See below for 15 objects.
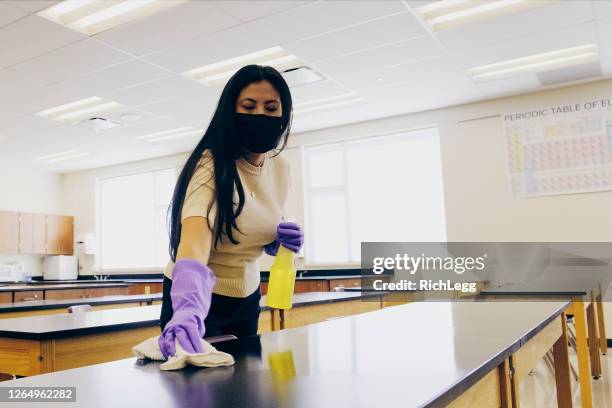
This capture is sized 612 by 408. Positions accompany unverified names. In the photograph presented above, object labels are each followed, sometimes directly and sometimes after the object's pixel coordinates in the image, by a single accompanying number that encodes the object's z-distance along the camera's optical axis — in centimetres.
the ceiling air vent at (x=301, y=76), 473
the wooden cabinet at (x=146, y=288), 684
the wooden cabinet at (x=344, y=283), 607
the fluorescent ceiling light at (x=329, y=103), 564
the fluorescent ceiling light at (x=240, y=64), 442
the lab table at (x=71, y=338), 181
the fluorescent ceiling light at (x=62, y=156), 774
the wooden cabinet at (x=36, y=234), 807
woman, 108
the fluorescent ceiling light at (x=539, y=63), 462
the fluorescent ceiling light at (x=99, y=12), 349
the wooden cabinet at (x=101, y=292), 561
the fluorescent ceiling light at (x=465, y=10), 369
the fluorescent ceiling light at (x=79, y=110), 550
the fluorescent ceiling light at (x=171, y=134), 672
